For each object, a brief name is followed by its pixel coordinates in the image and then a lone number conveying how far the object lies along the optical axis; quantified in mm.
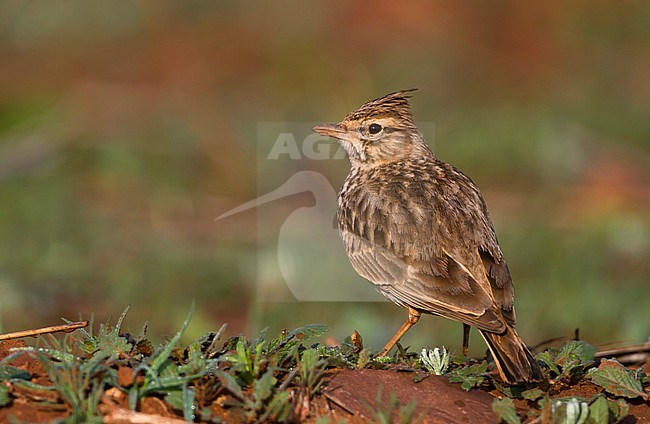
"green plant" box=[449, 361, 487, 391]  8562
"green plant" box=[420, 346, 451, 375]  8859
